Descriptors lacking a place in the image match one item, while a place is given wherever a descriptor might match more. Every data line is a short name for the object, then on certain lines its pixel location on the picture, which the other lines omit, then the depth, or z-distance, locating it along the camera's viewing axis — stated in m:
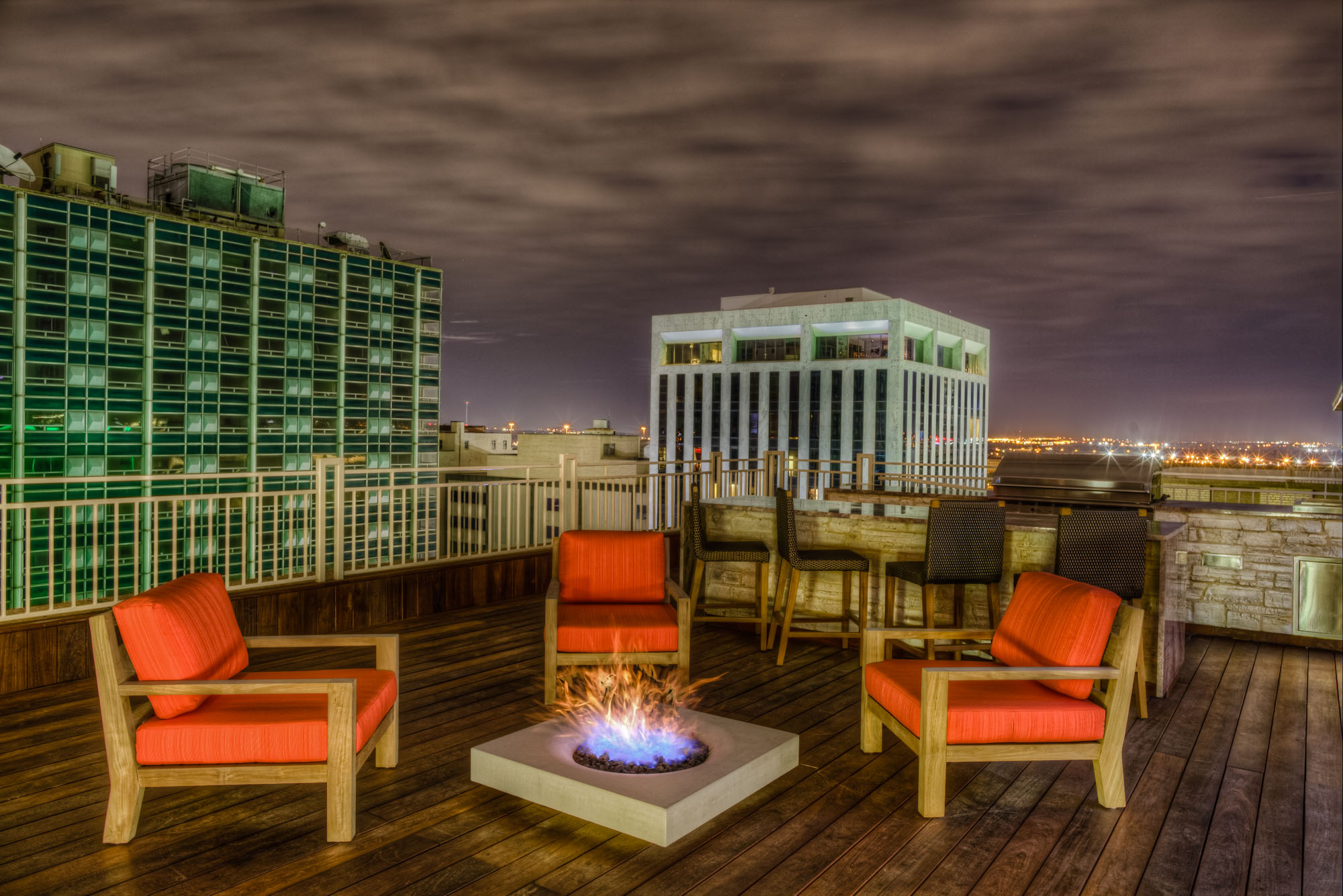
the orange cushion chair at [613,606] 3.94
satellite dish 24.64
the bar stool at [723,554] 5.18
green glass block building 51.59
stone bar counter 4.51
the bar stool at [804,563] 4.92
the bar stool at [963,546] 4.52
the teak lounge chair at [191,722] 2.55
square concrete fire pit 2.62
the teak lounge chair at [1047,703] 2.89
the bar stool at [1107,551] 4.23
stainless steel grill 6.75
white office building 54.31
